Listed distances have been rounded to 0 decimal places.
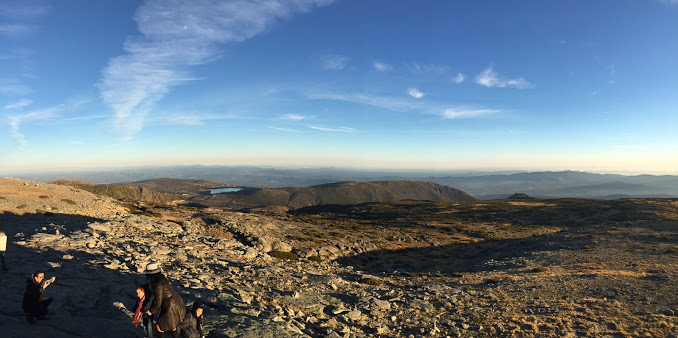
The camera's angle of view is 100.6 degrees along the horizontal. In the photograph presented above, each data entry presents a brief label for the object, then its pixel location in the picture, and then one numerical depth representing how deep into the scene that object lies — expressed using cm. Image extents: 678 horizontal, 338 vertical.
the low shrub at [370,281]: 2318
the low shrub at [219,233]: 3888
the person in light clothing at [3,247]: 1462
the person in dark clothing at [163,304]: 834
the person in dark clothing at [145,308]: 842
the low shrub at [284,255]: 3398
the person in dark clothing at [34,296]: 975
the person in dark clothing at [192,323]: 869
